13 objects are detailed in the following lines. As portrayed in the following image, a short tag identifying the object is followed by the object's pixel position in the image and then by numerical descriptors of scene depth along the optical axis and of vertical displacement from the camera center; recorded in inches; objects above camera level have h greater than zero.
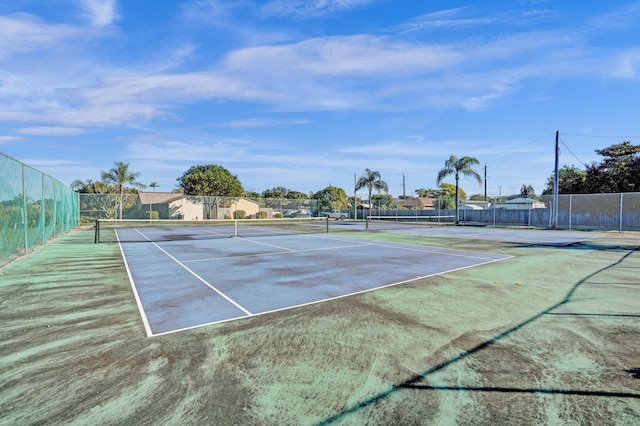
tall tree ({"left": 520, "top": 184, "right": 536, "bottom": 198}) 3144.7 +163.0
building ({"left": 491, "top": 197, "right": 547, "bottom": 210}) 1729.8 +20.7
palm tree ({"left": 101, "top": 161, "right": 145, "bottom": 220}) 1793.8 +169.4
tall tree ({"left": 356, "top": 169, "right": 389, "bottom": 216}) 1854.1 +136.9
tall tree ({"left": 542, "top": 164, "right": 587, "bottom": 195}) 1423.5 +119.5
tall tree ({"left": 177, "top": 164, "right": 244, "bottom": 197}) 2116.1 +143.5
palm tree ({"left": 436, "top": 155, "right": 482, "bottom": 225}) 1230.3 +152.8
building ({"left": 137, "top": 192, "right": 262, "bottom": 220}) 1481.3 -5.4
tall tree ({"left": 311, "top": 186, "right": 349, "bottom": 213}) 2844.2 +113.8
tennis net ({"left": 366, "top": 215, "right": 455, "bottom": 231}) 1543.8 -63.6
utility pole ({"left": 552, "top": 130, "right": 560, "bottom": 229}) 996.9 +29.9
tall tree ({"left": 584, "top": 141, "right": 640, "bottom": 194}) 1217.4 +139.8
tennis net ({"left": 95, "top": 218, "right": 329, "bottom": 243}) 693.3 -66.4
